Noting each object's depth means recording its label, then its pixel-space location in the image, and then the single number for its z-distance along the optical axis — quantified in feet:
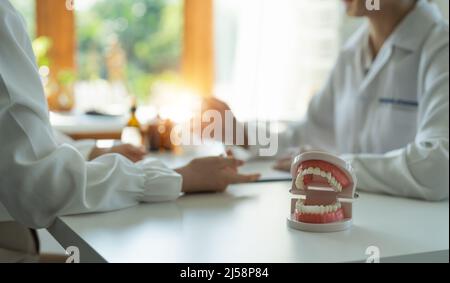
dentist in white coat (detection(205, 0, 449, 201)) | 4.57
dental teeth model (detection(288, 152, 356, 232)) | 3.13
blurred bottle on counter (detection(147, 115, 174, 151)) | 6.37
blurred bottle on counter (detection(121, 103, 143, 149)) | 6.69
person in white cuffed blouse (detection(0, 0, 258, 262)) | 3.22
